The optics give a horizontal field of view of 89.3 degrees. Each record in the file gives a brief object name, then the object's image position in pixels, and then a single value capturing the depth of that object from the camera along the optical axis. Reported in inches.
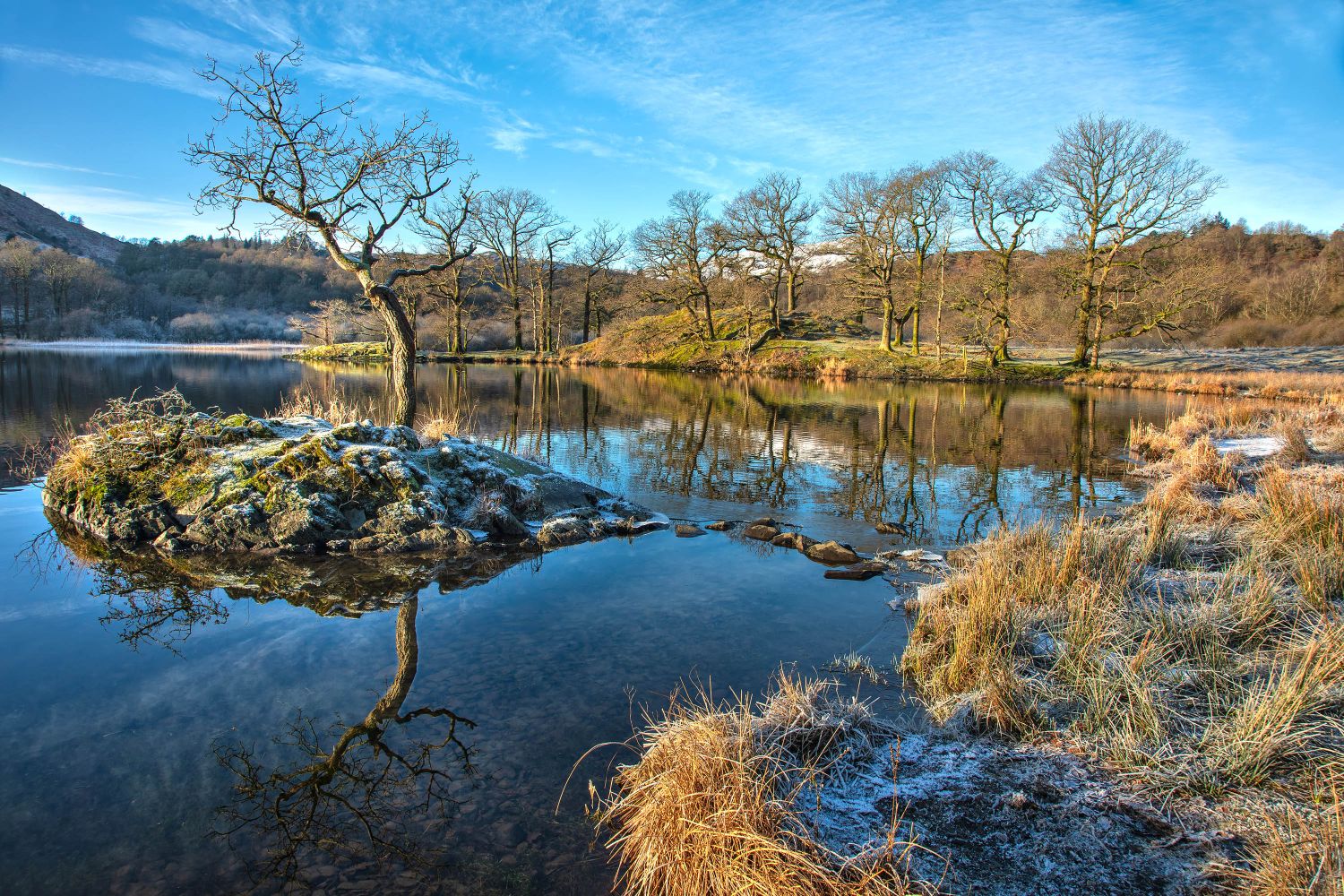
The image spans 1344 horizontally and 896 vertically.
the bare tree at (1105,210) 1321.4
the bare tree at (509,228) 2026.3
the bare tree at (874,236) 1561.3
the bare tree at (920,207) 1521.9
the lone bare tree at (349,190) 454.6
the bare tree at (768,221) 1722.4
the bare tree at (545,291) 2124.8
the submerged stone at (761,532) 376.5
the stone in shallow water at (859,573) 314.2
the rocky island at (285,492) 335.6
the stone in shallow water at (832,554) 337.1
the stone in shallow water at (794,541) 358.2
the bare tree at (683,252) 1786.4
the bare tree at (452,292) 1698.8
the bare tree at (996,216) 1459.2
